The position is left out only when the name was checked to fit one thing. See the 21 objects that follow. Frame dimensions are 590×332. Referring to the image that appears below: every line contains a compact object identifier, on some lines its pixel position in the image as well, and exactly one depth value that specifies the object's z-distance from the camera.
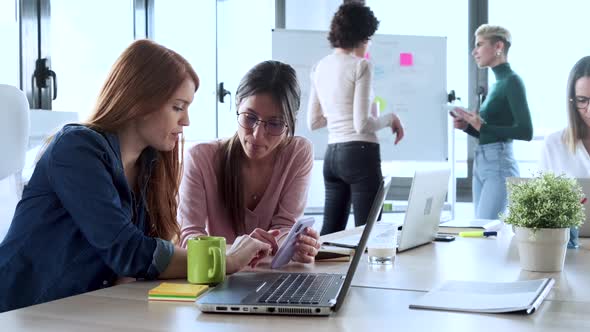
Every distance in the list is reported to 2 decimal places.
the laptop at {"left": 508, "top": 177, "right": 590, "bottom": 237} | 3.42
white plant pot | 2.98
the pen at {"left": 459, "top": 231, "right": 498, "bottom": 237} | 3.68
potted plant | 2.95
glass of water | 3.12
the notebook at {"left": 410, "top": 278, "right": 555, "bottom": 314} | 2.58
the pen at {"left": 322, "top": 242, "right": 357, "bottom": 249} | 3.38
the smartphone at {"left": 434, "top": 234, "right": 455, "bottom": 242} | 3.57
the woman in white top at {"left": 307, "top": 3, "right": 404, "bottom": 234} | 5.08
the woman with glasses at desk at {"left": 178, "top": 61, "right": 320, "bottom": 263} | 3.52
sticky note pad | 2.67
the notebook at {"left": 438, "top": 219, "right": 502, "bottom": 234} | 3.86
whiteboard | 7.05
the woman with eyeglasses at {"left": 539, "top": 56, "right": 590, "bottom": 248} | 4.30
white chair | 3.73
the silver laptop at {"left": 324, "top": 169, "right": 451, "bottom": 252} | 3.26
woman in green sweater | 5.50
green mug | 2.80
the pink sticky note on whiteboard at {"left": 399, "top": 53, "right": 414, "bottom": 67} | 7.08
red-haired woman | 2.90
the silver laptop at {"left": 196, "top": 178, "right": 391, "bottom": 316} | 2.56
